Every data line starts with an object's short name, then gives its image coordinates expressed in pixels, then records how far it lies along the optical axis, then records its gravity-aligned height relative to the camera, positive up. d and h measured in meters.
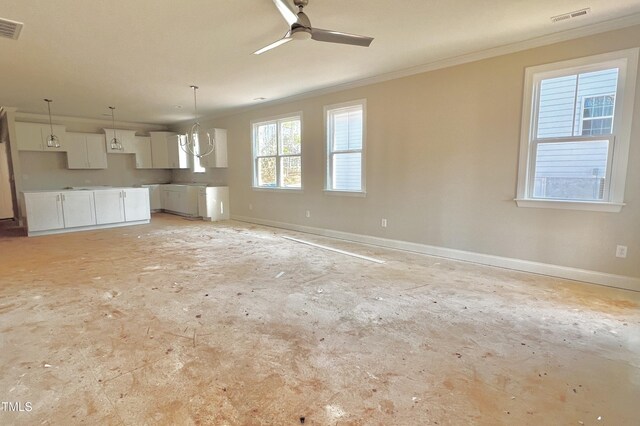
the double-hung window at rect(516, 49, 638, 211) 3.16 +0.48
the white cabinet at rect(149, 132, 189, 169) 9.17 +0.74
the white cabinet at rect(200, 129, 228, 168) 7.76 +0.65
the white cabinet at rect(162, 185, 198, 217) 8.32 -0.62
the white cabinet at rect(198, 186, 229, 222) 7.76 -0.64
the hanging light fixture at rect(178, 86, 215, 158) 7.78 +0.84
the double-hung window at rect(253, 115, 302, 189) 6.41 +0.49
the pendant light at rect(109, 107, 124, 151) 7.12 +1.19
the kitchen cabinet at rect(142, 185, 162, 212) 9.43 -0.64
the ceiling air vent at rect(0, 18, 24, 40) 3.00 +1.44
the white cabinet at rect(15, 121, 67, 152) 7.18 +0.94
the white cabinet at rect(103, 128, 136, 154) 8.48 +1.02
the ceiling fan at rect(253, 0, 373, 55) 2.47 +1.19
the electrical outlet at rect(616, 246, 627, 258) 3.23 -0.76
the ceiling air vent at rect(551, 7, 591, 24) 2.92 +1.52
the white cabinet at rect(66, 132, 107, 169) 7.93 +0.64
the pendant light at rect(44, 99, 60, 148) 6.10 +0.69
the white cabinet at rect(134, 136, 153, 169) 9.09 +0.70
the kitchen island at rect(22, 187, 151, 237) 6.02 -0.68
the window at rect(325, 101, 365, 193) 5.30 +0.53
